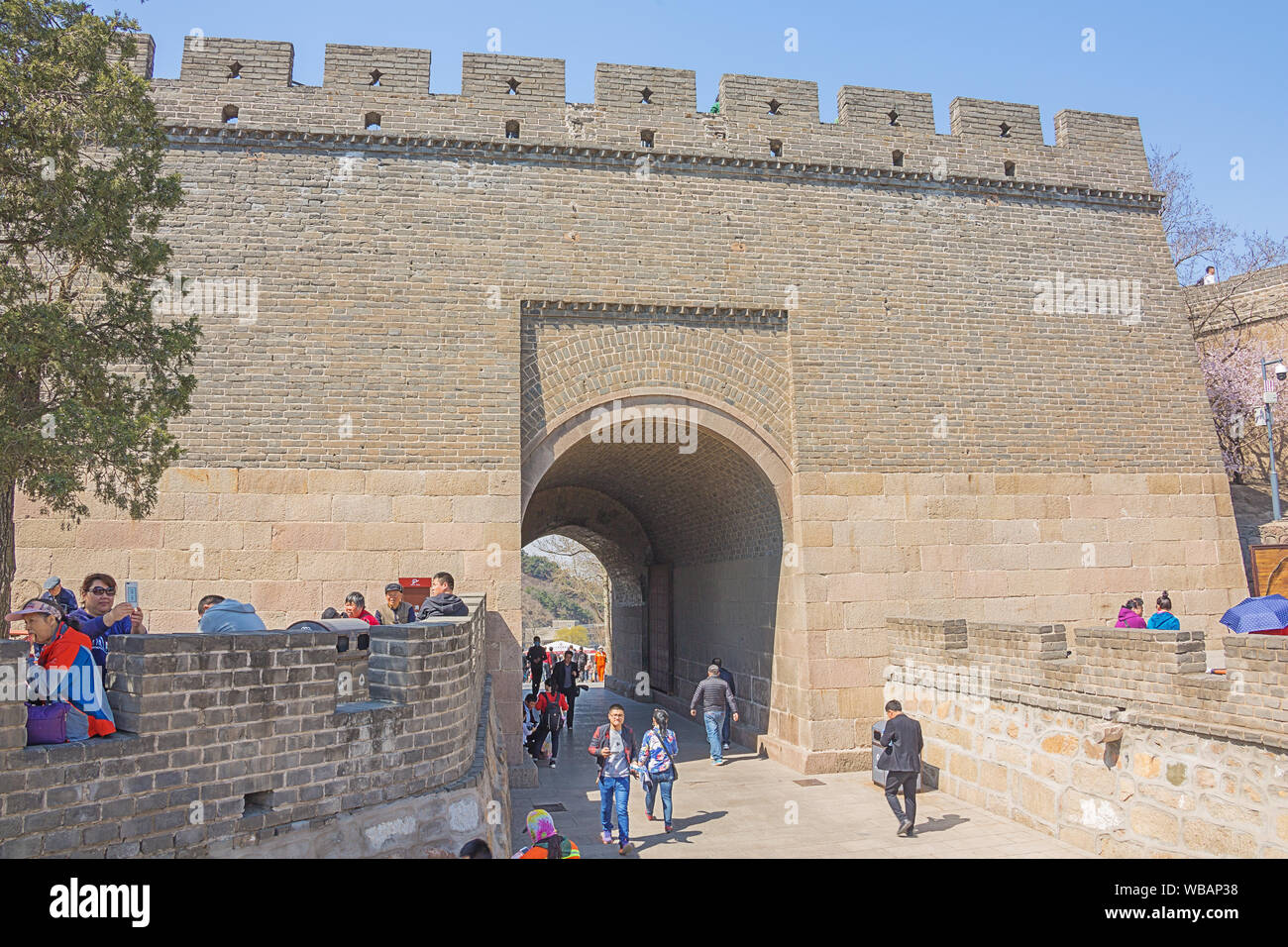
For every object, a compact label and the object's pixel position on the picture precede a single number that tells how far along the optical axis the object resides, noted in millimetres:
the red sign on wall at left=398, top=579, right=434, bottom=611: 10945
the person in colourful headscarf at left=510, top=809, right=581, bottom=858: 5832
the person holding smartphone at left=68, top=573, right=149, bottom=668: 6090
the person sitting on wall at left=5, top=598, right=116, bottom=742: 4625
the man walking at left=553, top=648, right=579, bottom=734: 14345
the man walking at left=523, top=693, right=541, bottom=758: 12883
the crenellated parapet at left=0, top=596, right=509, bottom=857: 4383
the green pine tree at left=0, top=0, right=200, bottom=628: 7430
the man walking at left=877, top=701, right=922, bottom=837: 9023
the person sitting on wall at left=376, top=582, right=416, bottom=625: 9118
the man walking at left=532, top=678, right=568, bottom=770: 12682
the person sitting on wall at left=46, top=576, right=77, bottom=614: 6712
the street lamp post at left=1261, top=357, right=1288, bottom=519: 17047
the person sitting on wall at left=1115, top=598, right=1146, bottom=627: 10594
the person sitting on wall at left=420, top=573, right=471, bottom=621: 8398
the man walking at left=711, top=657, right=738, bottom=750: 13598
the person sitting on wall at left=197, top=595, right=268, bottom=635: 5984
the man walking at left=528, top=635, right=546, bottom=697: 16406
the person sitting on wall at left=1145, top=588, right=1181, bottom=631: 10281
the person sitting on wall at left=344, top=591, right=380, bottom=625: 9094
